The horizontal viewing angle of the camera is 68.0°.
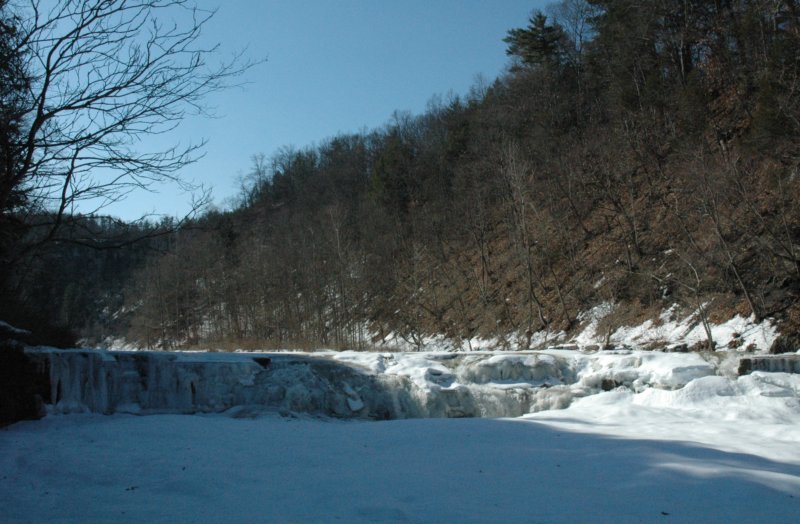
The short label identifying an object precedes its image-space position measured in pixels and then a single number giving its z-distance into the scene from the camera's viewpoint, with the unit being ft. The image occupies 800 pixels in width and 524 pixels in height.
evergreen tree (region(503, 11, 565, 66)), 139.74
